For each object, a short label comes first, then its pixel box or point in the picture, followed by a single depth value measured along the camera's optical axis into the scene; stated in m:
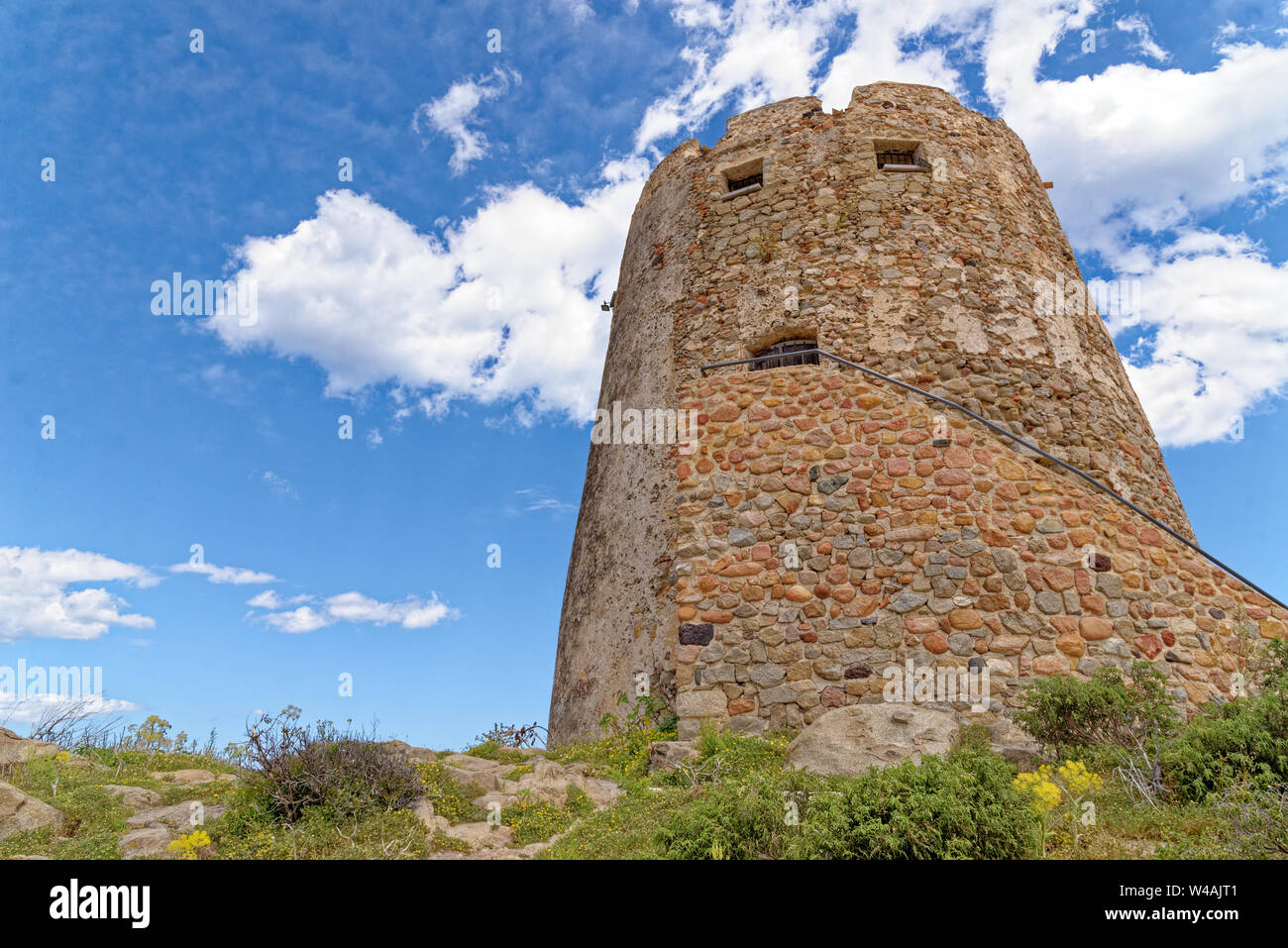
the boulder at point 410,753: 6.63
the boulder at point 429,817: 5.36
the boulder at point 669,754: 6.96
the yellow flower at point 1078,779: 4.48
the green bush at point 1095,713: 5.93
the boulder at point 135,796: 6.18
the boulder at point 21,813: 5.29
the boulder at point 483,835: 5.32
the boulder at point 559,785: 6.26
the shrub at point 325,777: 5.46
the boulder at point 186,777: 7.29
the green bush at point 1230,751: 4.58
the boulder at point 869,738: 5.96
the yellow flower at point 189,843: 4.25
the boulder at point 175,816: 5.63
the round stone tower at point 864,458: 7.60
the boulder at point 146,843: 4.85
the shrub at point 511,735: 10.62
